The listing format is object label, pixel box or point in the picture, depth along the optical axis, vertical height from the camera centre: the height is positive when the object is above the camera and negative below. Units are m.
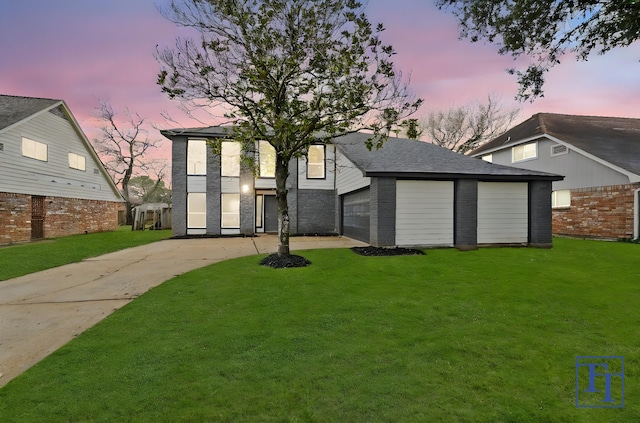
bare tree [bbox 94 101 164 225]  35.62 +7.75
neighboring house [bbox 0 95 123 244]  15.45 +2.06
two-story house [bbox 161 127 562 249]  12.29 +0.81
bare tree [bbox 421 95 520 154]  34.91 +10.37
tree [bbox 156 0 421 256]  8.80 +4.11
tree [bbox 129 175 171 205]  52.68 +3.63
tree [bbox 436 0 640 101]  7.42 +4.91
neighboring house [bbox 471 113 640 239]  15.52 +2.89
